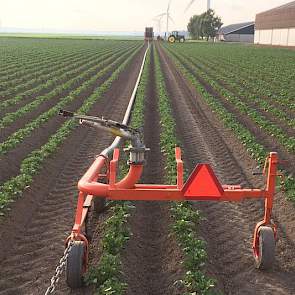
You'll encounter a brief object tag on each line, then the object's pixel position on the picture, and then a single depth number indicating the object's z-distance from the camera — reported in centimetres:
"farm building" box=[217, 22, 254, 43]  13125
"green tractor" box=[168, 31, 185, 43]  8857
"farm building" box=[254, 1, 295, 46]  6919
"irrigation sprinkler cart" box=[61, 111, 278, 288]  519
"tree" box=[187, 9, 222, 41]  11986
